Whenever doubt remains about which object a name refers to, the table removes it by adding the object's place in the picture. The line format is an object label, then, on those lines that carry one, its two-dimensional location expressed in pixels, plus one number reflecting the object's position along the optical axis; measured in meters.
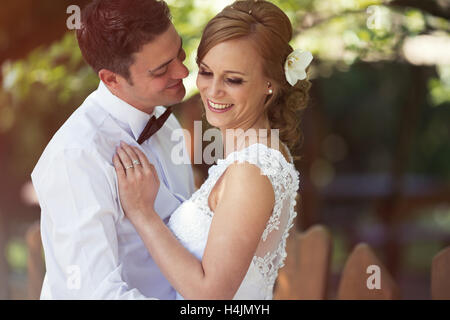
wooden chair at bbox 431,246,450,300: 2.62
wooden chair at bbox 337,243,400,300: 2.75
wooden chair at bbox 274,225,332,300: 3.33
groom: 2.18
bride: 2.11
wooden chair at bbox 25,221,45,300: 3.62
